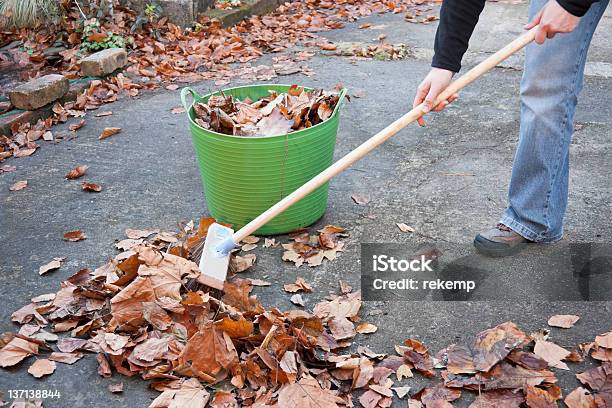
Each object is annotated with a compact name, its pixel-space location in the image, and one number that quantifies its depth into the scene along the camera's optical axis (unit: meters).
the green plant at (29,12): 5.40
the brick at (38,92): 4.26
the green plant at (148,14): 5.62
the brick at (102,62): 4.86
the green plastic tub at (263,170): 2.75
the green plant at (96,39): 5.25
